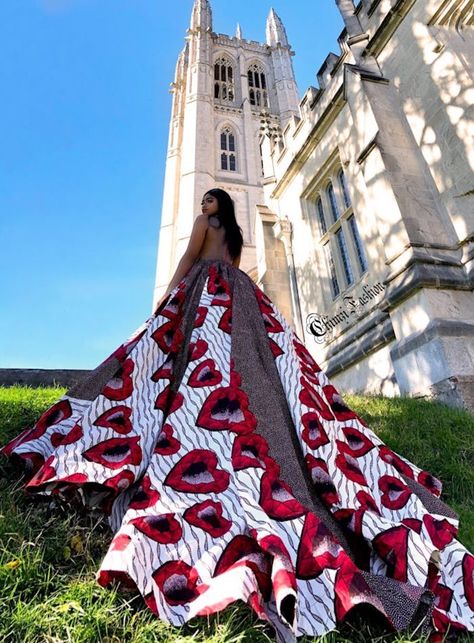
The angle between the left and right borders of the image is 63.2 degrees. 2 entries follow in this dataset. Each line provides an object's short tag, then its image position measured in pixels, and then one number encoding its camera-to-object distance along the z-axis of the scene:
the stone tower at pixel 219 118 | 23.39
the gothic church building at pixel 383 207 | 4.85
